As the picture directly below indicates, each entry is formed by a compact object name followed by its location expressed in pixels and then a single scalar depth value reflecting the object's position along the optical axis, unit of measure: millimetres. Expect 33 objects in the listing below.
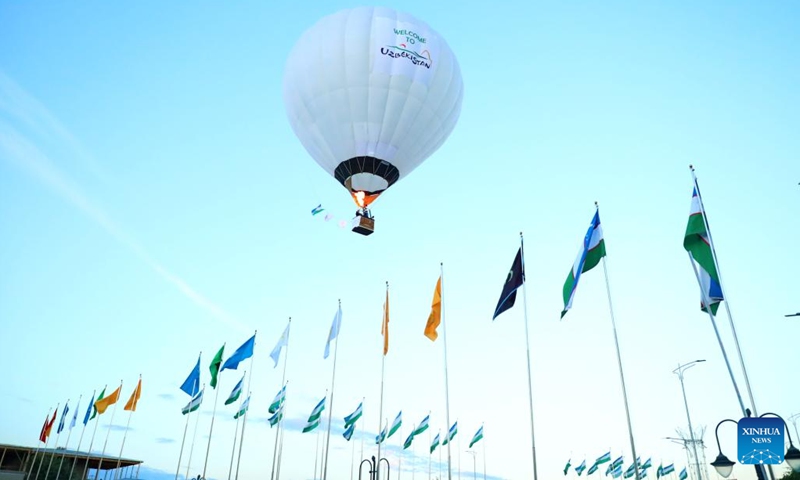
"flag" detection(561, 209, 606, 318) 17156
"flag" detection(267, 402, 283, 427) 37656
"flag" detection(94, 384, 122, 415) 42531
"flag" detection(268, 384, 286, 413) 36938
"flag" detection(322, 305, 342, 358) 29531
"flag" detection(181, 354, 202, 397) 34125
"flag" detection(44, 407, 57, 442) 48309
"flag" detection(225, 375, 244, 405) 35400
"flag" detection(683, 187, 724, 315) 14383
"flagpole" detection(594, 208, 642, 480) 13371
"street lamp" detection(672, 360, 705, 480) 43919
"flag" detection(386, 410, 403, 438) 47312
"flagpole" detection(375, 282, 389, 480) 26031
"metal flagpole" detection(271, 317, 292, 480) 33600
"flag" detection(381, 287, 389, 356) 26042
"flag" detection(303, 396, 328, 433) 37781
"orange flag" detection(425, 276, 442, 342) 22859
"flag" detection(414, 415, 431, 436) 45125
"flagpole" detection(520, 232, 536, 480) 16739
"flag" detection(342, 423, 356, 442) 41531
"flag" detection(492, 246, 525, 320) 19625
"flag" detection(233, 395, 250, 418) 38125
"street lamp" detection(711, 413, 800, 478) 9172
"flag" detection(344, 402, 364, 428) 40969
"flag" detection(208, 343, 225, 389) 34219
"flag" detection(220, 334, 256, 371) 31578
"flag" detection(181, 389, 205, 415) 35625
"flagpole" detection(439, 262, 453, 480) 21478
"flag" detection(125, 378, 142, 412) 41094
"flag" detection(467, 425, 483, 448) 53347
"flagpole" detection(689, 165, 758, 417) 12682
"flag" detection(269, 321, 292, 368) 32031
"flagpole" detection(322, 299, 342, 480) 28331
